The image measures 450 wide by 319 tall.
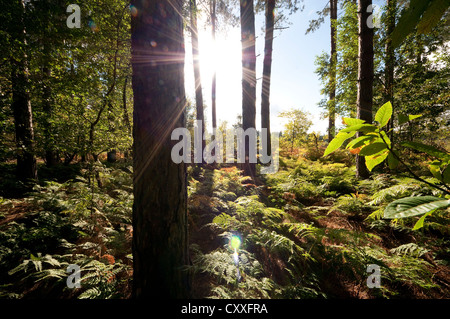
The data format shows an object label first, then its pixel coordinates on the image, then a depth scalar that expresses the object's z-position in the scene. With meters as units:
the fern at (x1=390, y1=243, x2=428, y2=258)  2.06
